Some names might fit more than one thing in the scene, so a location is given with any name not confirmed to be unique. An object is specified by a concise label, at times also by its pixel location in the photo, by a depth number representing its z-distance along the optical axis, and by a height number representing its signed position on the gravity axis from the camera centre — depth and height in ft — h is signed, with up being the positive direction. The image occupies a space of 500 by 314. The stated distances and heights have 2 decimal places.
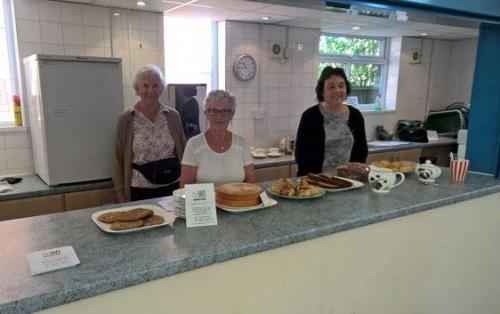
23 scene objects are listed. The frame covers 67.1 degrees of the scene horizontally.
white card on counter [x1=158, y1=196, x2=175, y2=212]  4.63 -1.57
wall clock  12.08 +0.41
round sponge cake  4.56 -1.38
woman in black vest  7.31 -0.96
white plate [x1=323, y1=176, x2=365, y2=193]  5.43 -1.52
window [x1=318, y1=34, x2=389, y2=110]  15.74 +0.86
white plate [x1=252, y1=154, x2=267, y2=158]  12.04 -2.37
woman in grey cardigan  7.69 -1.34
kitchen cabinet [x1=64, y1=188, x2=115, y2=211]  8.44 -2.71
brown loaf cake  6.06 -1.42
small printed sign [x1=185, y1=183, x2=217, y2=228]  4.14 -1.37
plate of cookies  3.93 -1.52
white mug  5.39 -1.36
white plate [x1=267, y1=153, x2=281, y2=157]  12.26 -2.36
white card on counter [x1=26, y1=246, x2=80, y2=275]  3.15 -1.56
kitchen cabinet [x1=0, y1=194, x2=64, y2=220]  7.84 -2.72
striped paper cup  6.19 -1.39
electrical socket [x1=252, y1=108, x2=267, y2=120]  12.79 -1.09
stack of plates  4.31 -1.42
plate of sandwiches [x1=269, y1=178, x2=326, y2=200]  5.05 -1.46
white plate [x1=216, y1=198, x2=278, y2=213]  4.48 -1.51
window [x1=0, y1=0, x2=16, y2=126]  8.80 +0.18
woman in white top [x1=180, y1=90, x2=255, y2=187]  6.09 -1.16
